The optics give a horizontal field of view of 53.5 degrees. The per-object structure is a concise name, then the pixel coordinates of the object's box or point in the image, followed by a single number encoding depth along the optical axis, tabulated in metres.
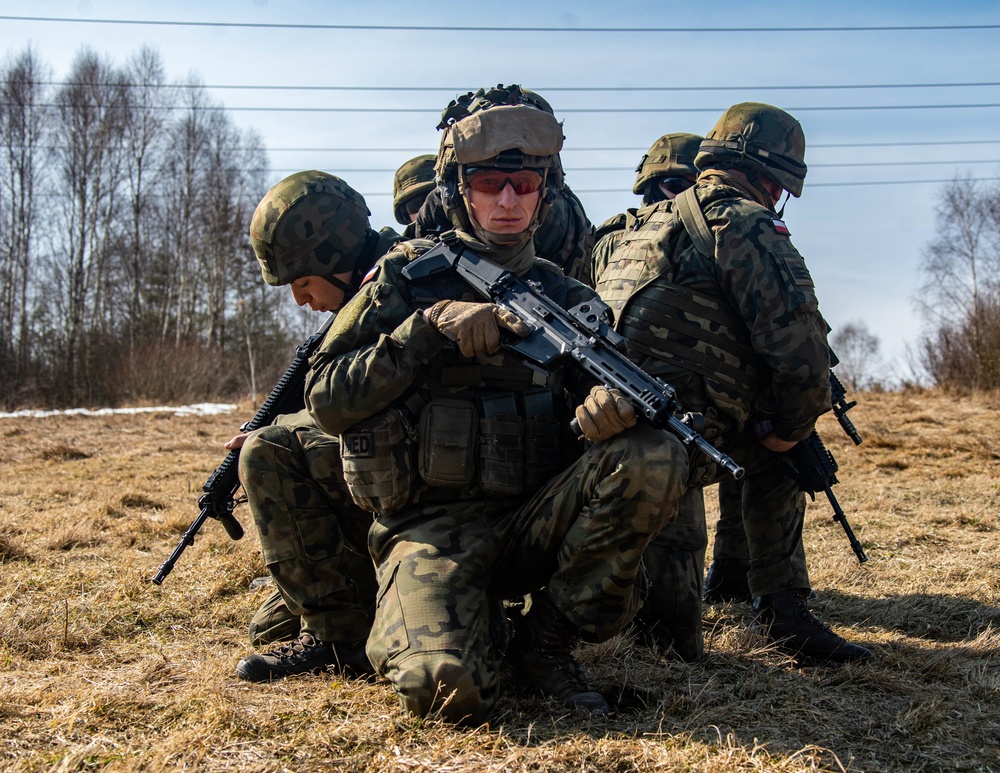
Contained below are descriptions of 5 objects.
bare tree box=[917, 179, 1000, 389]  16.62
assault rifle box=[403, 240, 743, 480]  3.21
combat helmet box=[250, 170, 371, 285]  4.16
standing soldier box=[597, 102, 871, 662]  4.08
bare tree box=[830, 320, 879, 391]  53.61
